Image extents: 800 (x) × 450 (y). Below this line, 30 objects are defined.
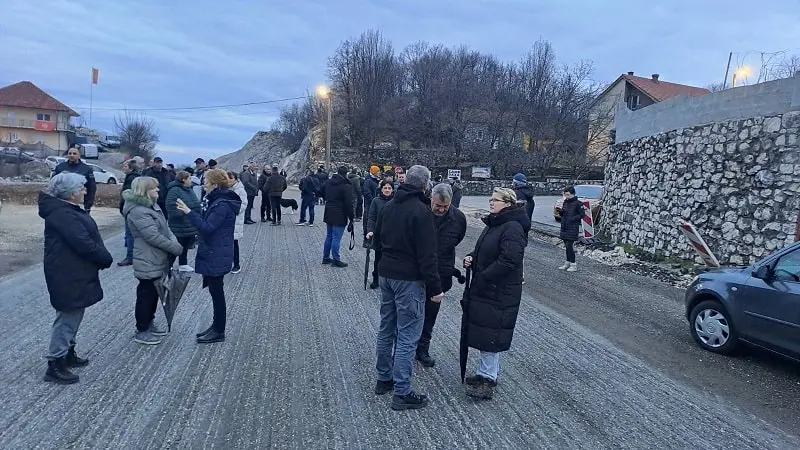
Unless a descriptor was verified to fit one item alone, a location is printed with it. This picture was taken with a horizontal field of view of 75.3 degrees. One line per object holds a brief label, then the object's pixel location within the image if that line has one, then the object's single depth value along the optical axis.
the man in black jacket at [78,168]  8.07
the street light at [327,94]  34.19
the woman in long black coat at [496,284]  4.00
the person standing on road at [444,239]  4.70
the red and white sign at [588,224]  13.69
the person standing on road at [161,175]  9.50
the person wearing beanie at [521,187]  9.30
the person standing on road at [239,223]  7.39
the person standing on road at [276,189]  14.95
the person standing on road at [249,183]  15.19
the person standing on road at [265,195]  15.71
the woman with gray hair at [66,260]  4.12
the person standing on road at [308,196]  15.59
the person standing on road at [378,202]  7.59
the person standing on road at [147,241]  4.95
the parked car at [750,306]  4.98
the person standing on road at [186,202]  6.86
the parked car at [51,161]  37.37
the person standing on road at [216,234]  5.00
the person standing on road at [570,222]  10.26
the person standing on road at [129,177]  8.72
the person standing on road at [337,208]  9.33
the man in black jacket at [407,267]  3.92
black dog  16.60
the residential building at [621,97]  43.31
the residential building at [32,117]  60.19
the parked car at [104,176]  33.60
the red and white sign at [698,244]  9.70
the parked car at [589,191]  22.21
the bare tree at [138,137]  64.19
